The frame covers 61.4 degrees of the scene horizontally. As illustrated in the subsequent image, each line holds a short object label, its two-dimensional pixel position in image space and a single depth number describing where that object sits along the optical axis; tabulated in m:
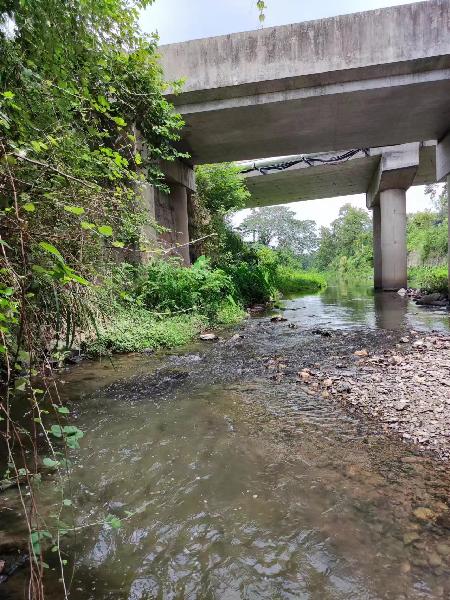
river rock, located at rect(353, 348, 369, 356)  5.72
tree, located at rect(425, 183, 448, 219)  35.53
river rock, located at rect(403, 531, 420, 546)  1.98
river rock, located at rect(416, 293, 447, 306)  11.84
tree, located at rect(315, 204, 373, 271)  42.43
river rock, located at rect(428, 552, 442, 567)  1.84
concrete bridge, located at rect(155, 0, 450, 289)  7.50
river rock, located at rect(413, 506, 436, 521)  2.14
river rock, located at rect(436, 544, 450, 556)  1.90
